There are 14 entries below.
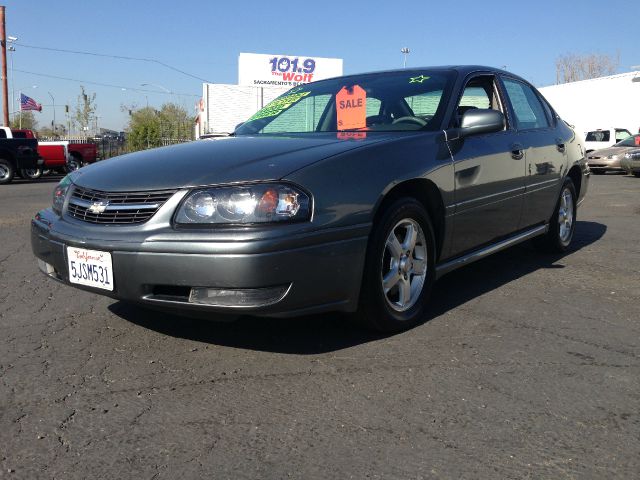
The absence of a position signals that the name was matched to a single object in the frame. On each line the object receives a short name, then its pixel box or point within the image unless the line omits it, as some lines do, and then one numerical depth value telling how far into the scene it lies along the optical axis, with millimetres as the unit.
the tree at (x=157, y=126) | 48750
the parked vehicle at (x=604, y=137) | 24516
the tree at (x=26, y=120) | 64188
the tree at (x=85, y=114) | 50656
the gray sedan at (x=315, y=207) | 2797
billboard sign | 41875
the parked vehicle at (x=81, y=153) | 22598
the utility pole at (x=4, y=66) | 29203
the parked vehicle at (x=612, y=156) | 19281
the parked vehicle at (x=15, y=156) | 17594
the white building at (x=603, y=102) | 29609
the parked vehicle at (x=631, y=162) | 17125
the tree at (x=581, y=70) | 69938
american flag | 36969
